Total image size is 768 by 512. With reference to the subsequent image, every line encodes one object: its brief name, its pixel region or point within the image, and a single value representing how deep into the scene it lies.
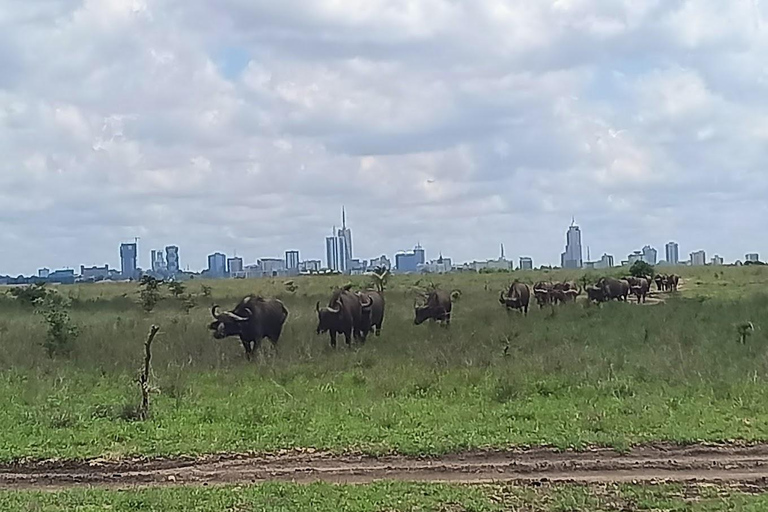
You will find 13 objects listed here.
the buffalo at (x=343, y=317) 23.17
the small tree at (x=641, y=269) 58.65
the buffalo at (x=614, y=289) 40.28
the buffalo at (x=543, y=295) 38.41
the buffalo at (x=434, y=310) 28.97
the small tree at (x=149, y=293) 38.88
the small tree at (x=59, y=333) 21.64
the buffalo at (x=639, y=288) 42.69
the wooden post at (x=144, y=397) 12.95
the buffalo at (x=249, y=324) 21.89
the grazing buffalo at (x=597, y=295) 39.61
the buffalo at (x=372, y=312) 25.37
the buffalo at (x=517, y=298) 34.88
